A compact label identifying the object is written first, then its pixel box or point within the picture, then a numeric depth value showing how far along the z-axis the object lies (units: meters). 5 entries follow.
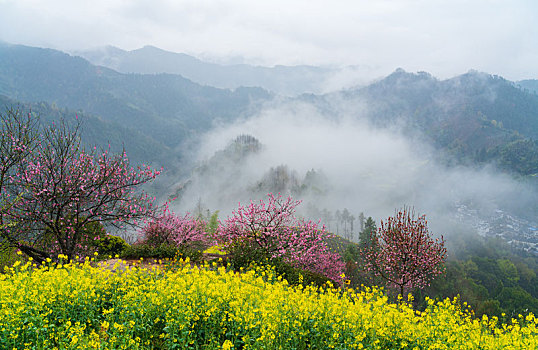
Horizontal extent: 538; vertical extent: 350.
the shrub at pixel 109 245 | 18.77
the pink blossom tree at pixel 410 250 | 16.58
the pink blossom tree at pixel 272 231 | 18.20
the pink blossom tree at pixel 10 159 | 13.72
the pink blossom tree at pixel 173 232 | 20.41
